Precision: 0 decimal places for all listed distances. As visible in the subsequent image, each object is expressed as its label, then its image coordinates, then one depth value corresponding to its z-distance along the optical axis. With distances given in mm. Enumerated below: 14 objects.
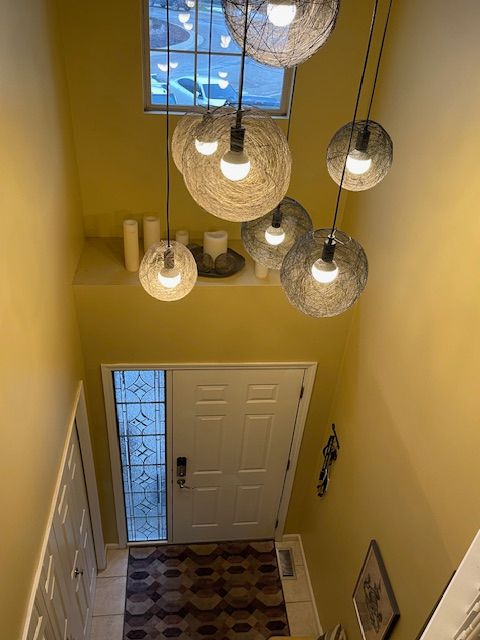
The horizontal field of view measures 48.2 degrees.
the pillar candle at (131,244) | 3560
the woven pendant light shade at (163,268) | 2379
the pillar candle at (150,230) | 3674
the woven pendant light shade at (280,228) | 2158
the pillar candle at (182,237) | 3754
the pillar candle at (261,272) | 3652
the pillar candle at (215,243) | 3693
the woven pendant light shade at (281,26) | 1413
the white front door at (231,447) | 4168
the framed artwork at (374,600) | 3031
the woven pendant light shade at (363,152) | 1940
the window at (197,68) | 3286
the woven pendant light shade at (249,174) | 1476
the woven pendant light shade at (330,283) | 1835
